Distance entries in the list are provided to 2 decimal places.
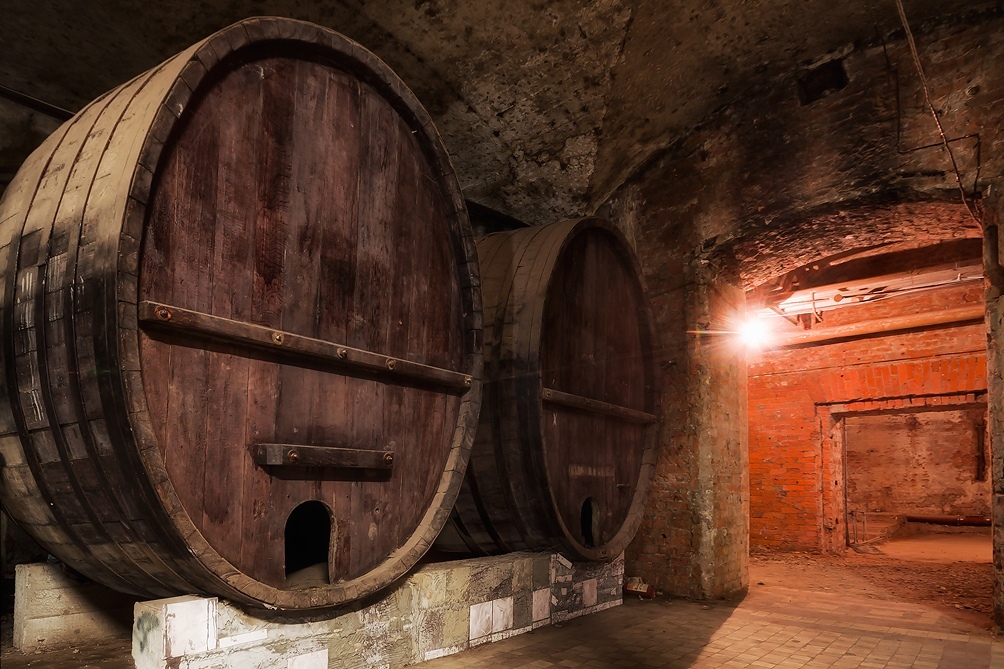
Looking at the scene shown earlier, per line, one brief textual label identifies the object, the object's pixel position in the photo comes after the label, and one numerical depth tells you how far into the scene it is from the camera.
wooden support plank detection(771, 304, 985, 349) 7.13
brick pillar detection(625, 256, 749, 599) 4.84
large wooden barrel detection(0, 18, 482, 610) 1.79
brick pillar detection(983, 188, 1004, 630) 3.96
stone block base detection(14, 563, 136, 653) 2.53
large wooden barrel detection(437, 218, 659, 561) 3.18
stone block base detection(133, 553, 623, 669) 1.99
